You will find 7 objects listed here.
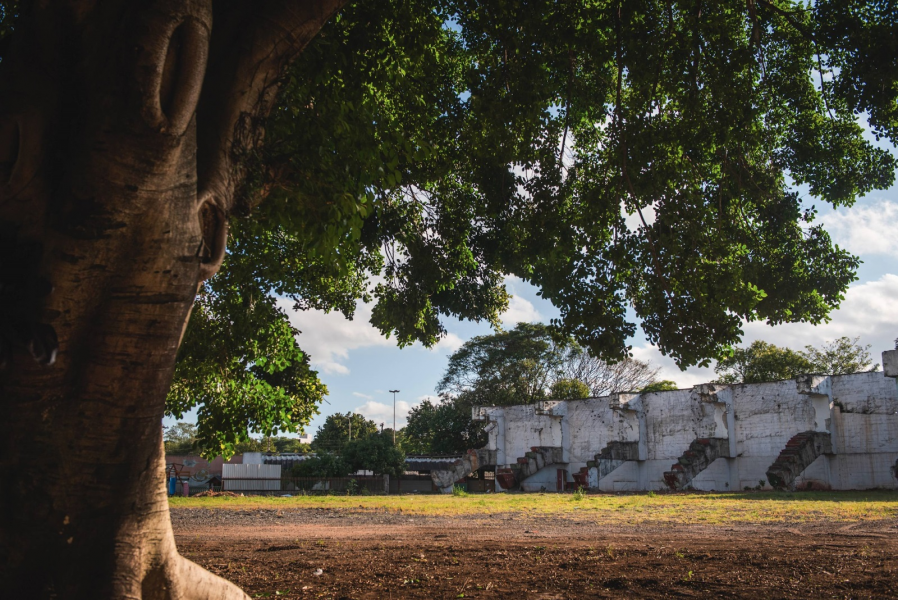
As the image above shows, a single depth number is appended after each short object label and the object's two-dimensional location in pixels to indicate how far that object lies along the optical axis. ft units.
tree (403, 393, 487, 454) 136.15
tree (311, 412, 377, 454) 173.58
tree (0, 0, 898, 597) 9.64
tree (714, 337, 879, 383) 114.73
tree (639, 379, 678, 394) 132.05
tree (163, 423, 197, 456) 187.00
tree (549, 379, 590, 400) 131.34
